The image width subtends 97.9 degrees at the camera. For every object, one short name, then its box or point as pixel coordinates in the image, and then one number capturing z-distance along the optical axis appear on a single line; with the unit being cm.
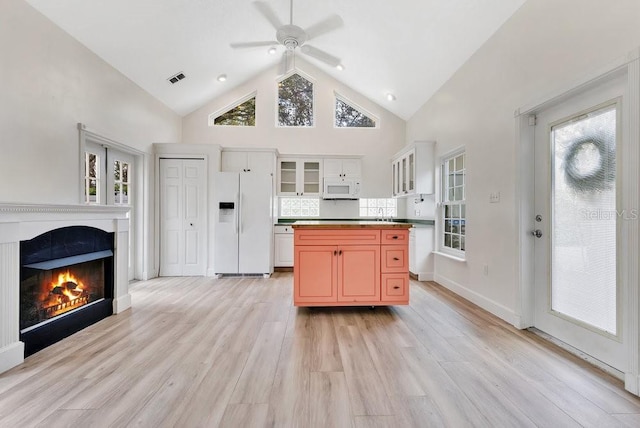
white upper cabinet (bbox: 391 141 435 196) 427
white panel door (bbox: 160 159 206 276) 464
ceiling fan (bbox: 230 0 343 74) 284
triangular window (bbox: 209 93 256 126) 556
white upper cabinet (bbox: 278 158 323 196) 540
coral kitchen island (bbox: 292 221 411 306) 290
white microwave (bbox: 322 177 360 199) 536
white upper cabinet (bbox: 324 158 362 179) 541
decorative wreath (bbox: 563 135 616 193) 186
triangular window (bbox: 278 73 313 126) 565
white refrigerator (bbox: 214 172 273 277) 459
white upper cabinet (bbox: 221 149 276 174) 498
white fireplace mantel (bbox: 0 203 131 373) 182
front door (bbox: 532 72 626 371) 184
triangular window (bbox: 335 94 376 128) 571
